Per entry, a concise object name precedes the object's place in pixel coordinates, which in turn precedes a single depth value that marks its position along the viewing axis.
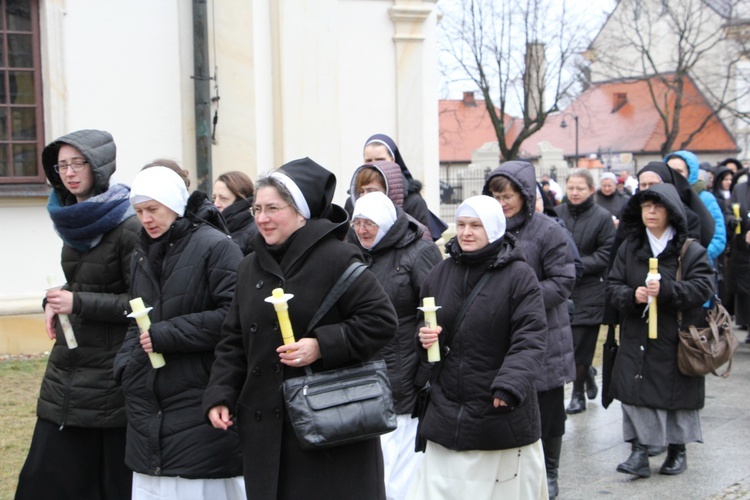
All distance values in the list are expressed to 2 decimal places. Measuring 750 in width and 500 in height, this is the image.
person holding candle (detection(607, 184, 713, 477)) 6.98
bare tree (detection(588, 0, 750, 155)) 47.16
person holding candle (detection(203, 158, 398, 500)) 4.07
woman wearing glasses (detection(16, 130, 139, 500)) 5.22
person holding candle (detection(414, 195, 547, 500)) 5.00
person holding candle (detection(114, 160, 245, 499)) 4.62
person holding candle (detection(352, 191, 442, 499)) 5.92
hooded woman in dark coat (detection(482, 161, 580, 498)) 6.34
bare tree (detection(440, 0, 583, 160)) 41.47
